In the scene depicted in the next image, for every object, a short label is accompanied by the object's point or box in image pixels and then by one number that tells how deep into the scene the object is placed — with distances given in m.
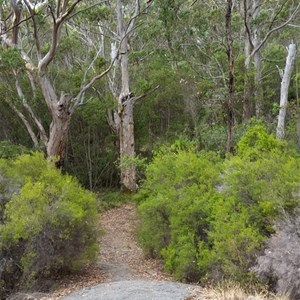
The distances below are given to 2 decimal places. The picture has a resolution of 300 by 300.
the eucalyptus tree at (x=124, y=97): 14.48
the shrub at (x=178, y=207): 7.50
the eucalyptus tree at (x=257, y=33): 13.87
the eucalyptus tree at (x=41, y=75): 11.33
